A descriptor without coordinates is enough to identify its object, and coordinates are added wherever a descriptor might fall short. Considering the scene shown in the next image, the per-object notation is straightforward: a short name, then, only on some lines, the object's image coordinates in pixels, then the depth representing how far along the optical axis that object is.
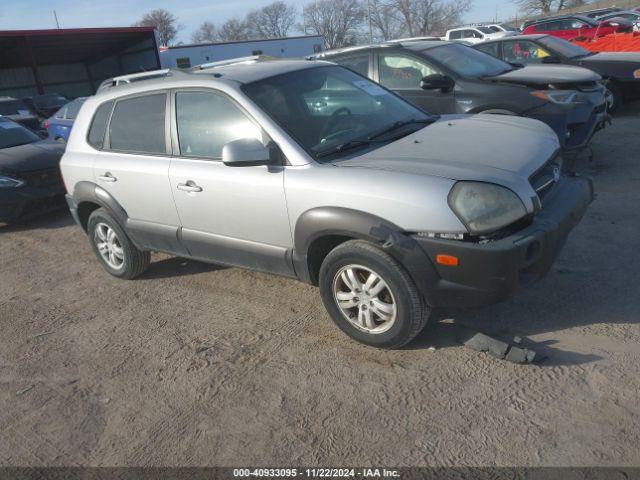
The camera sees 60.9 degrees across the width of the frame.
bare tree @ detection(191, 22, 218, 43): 87.44
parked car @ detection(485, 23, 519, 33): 26.84
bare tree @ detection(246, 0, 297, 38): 85.42
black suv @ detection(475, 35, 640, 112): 9.06
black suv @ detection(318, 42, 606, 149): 6.21
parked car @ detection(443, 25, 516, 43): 26.05
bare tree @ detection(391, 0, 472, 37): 71.38
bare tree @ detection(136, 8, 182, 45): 82.31
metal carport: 26.41
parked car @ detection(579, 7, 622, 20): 29.64
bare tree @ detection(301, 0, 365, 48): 76.56
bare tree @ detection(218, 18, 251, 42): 84.28
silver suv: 3.00
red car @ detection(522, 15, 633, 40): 19.91
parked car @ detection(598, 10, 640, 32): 19.57
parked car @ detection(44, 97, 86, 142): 11.21
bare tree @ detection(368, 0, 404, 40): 72.50
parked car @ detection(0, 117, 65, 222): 7.18
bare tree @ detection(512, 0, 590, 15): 63.54
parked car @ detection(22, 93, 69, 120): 16.80
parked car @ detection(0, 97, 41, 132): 14.39
